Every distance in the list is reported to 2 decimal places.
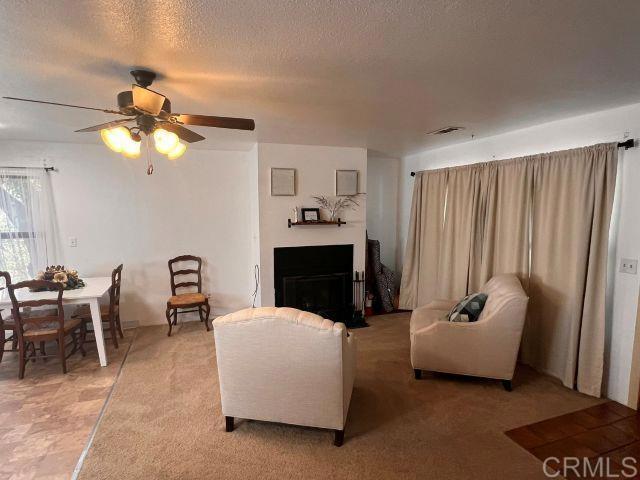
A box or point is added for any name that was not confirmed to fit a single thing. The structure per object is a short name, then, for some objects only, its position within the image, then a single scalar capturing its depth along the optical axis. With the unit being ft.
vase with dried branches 14.58
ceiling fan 6.13
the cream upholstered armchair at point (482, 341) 9.07
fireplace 14.40
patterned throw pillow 10.00
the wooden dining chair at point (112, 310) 12.12
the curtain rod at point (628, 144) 8.47
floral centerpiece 11.19
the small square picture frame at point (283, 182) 13.73
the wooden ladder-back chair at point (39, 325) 9.84
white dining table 10.61
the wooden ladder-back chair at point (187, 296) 13.67
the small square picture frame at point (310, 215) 14.17
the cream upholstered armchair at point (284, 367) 6.82
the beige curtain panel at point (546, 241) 9.01
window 12.84
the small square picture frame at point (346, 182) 14.61
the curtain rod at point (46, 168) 13.02
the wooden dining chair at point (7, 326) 10.32
